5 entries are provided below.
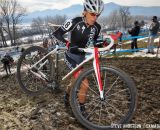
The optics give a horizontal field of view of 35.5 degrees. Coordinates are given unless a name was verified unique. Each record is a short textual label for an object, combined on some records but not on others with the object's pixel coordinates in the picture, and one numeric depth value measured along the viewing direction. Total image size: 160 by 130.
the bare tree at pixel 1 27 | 78.75
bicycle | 4.07
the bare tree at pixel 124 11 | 156.62
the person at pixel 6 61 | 14.41
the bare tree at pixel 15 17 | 78.12
